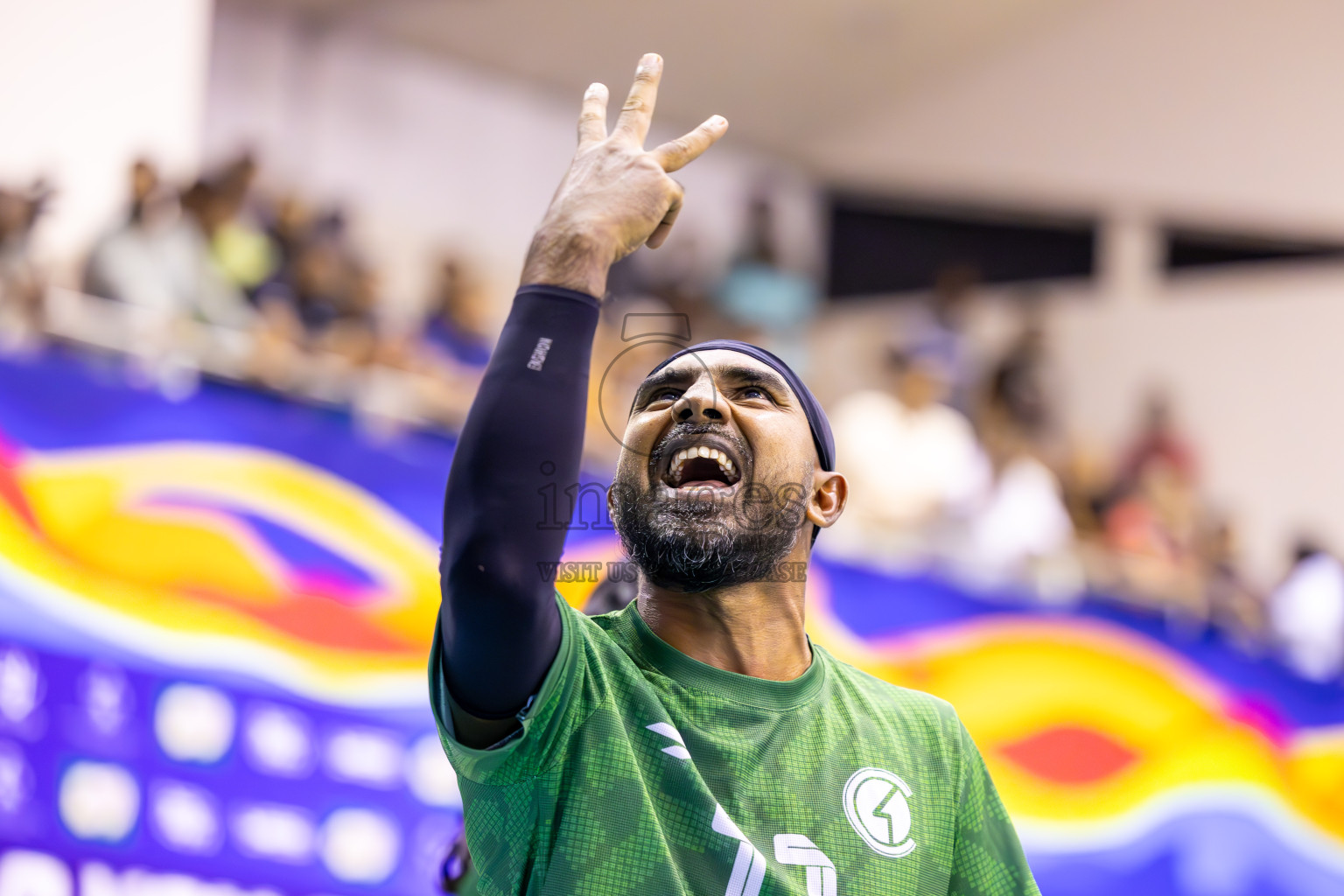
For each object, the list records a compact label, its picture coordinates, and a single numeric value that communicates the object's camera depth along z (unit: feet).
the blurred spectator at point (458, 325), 42.93
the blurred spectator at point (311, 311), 30.45
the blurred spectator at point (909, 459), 43.45
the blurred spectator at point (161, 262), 31.32
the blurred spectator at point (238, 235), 35.53
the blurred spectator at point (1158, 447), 60.03
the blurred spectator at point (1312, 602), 48.98
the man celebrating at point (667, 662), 10.36
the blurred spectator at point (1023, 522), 40.68
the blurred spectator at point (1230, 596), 42.29
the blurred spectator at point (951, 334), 54.54
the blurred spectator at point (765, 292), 61.52
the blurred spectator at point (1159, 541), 42.14
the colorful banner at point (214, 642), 25.35
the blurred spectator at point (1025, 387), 58.49
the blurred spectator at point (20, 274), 26.40
